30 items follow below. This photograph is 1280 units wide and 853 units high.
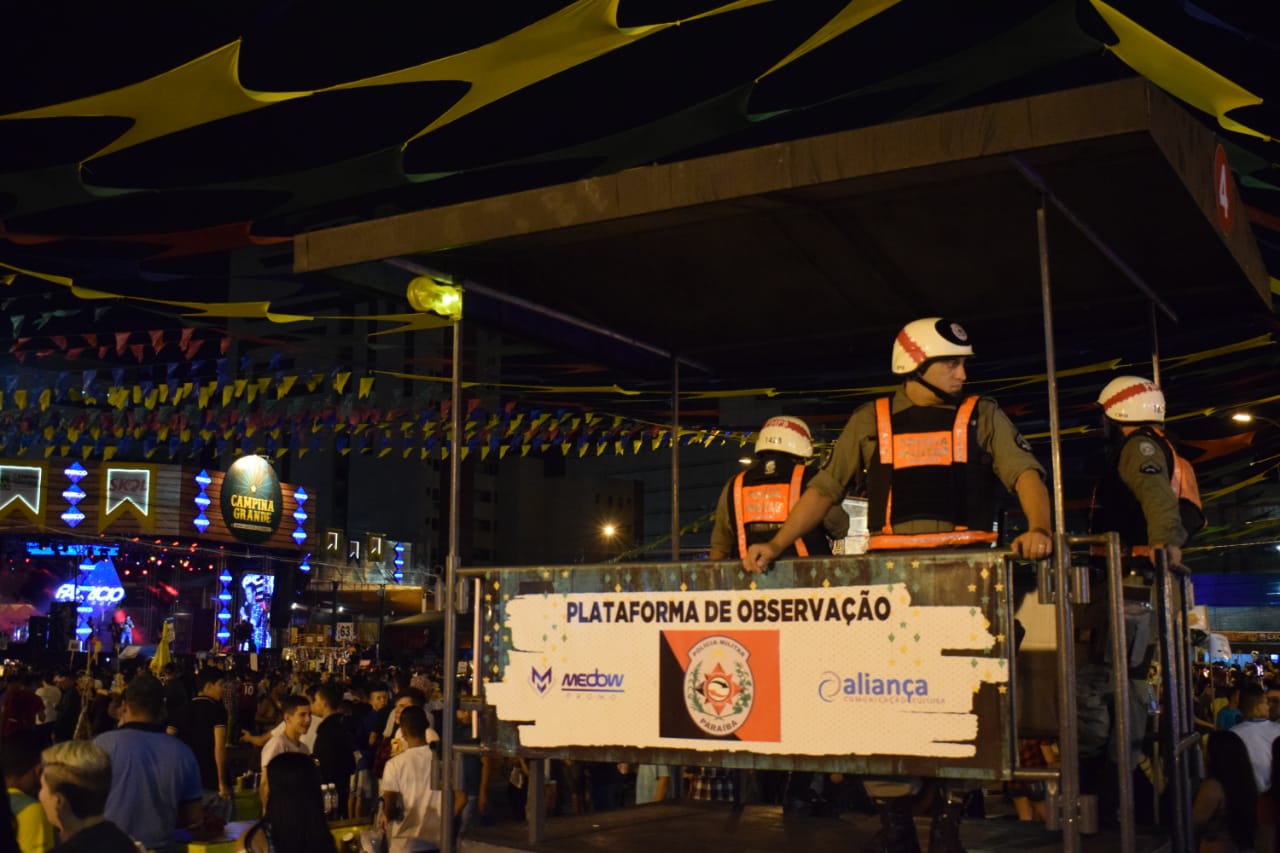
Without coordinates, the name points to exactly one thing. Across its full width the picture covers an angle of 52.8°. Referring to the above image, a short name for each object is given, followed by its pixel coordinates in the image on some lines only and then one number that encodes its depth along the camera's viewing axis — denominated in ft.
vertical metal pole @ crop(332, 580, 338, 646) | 146.82
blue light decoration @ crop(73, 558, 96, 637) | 134.82
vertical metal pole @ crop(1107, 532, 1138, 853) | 17.03
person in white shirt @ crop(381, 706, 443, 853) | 32.04
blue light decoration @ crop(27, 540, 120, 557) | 135.54
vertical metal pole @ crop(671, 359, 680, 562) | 30.01
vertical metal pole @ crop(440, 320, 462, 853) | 21.59
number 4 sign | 20.44
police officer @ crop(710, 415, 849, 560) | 27.22
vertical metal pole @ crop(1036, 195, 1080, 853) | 16.79
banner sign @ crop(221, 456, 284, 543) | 127.75
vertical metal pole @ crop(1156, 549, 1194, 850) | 20.15
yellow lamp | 23.79
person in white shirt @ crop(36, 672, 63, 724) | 68.23
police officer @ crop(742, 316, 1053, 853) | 19.57
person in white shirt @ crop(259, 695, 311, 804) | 37.47
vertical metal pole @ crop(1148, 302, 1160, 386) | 25.91
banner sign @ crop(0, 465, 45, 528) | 126.00
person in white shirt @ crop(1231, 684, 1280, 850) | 32.32
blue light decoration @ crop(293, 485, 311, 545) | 150.41
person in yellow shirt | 22.30
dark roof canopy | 17.38
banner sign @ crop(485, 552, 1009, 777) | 17.52
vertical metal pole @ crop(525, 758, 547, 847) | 21.88
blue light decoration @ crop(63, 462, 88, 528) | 126.82
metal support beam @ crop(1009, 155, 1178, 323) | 18.39
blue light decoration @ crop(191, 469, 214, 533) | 136.67
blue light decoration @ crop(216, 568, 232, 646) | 145.28
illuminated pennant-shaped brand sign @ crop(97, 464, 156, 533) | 131.34
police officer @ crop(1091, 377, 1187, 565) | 22.99
